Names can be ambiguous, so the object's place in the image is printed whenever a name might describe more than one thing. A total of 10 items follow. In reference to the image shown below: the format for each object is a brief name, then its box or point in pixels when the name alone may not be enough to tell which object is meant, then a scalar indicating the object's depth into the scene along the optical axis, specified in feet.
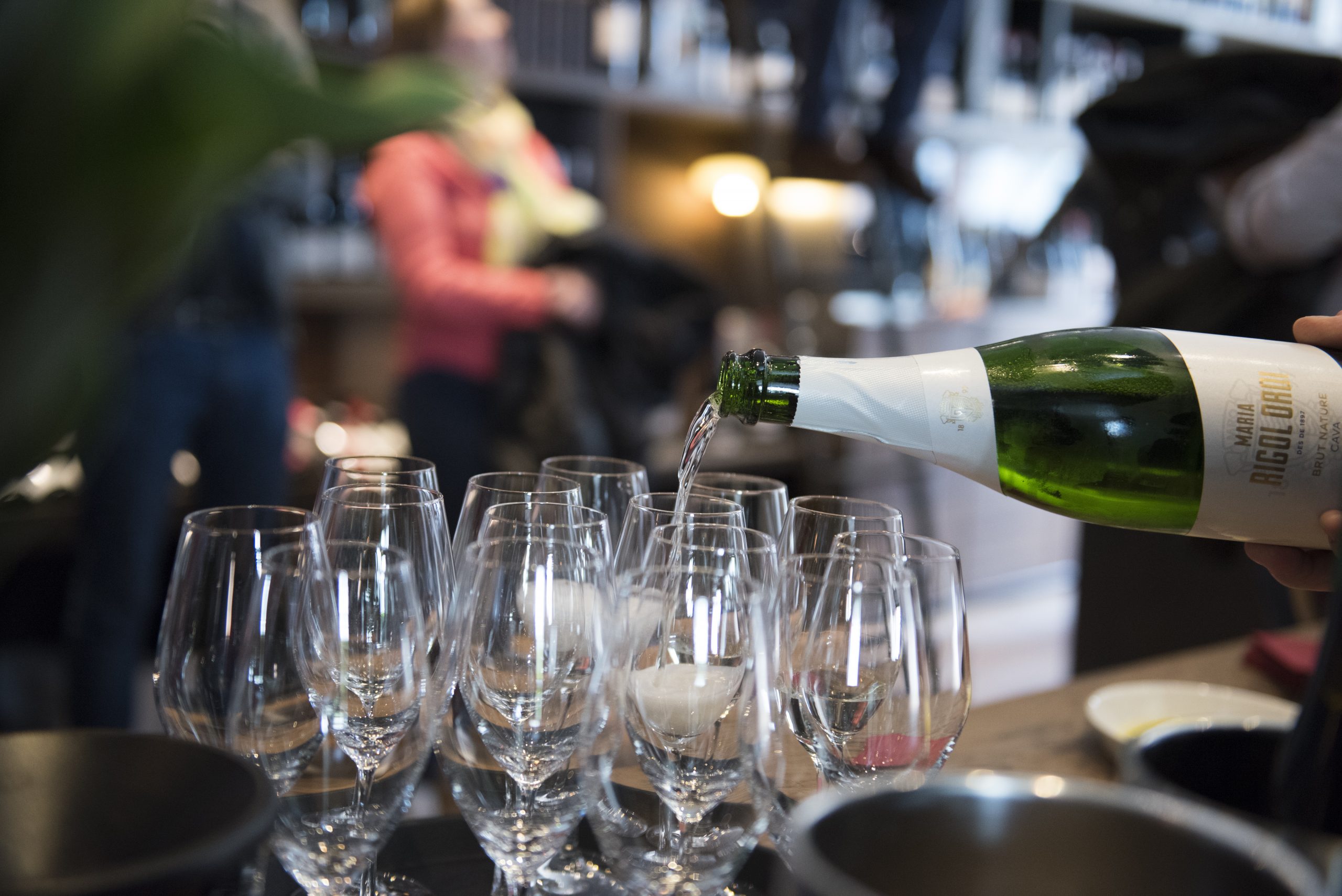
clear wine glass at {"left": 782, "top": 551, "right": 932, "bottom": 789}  1.78
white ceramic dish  2.90
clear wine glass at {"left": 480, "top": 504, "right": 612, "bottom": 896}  1.88
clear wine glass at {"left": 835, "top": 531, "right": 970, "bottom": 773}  1.80
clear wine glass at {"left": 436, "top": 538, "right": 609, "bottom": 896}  1.78
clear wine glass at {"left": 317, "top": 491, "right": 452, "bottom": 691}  2.07
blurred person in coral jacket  6.74
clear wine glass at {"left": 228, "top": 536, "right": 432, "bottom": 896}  1.74
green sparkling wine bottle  2.15
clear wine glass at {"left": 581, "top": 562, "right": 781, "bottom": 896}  1.67
